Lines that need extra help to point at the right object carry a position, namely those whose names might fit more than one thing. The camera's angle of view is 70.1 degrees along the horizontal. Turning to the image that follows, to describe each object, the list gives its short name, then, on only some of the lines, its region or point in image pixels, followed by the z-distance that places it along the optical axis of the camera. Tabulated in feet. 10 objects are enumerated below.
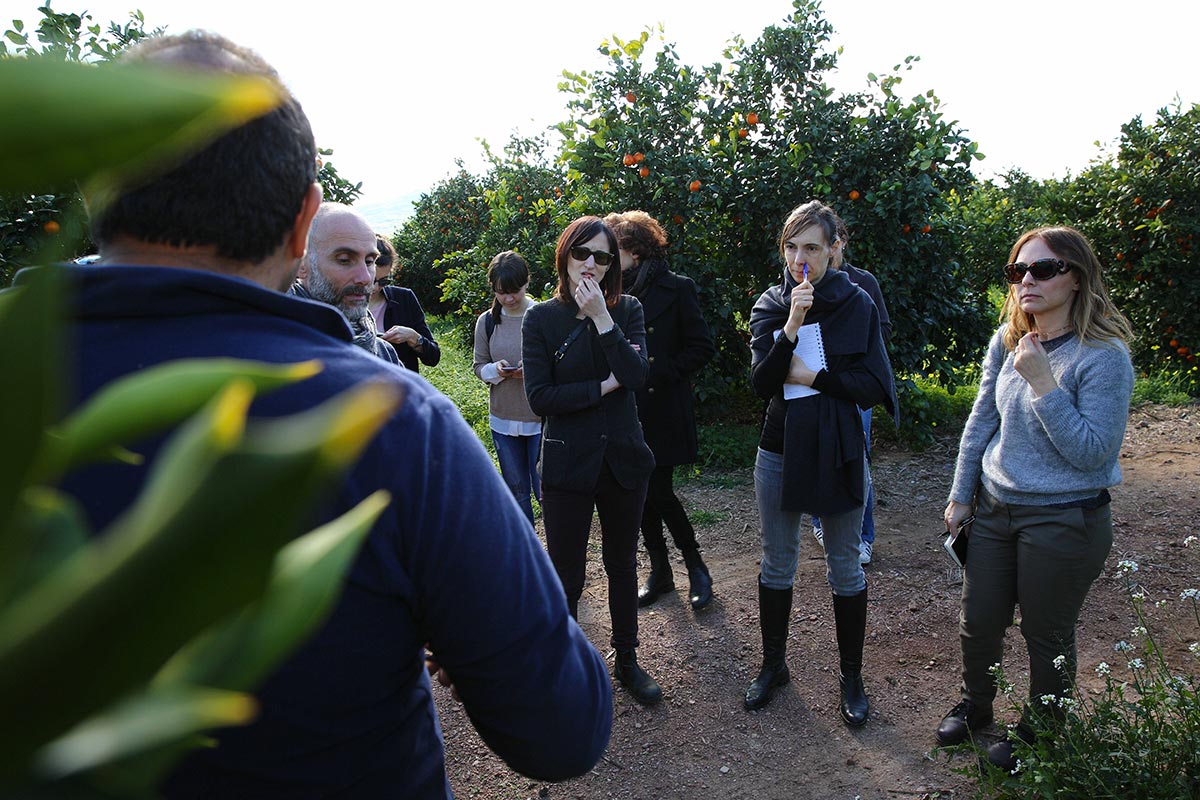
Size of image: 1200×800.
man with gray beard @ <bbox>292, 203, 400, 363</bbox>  10.03
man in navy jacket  3.34
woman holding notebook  12.04
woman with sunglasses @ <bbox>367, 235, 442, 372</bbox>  16.40
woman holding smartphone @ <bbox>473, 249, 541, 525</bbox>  17.10
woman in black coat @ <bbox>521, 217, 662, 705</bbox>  12.30
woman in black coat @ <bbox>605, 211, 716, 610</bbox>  15.99
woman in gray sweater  9.84
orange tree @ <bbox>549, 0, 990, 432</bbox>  22.80
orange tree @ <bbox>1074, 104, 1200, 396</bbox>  26.71
